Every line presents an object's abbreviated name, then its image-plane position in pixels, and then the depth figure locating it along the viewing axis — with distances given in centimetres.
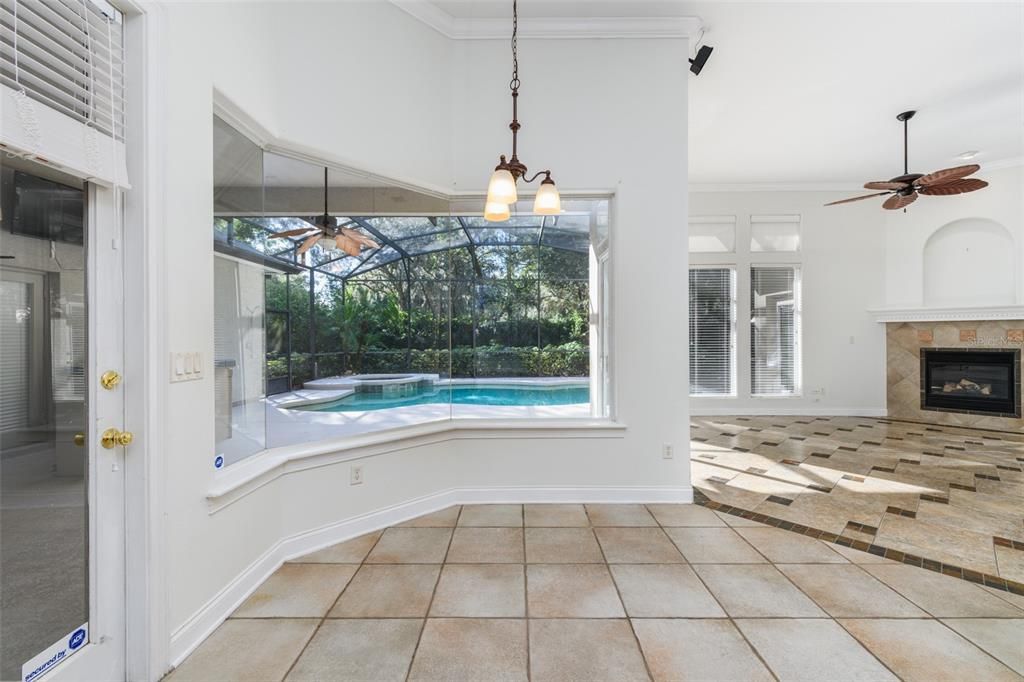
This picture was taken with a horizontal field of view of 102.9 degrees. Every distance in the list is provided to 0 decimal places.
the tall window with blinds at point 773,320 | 648
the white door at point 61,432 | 130
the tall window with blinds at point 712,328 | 653
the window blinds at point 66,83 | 124
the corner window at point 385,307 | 226
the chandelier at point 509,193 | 197
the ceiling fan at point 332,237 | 264
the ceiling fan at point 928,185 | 403
